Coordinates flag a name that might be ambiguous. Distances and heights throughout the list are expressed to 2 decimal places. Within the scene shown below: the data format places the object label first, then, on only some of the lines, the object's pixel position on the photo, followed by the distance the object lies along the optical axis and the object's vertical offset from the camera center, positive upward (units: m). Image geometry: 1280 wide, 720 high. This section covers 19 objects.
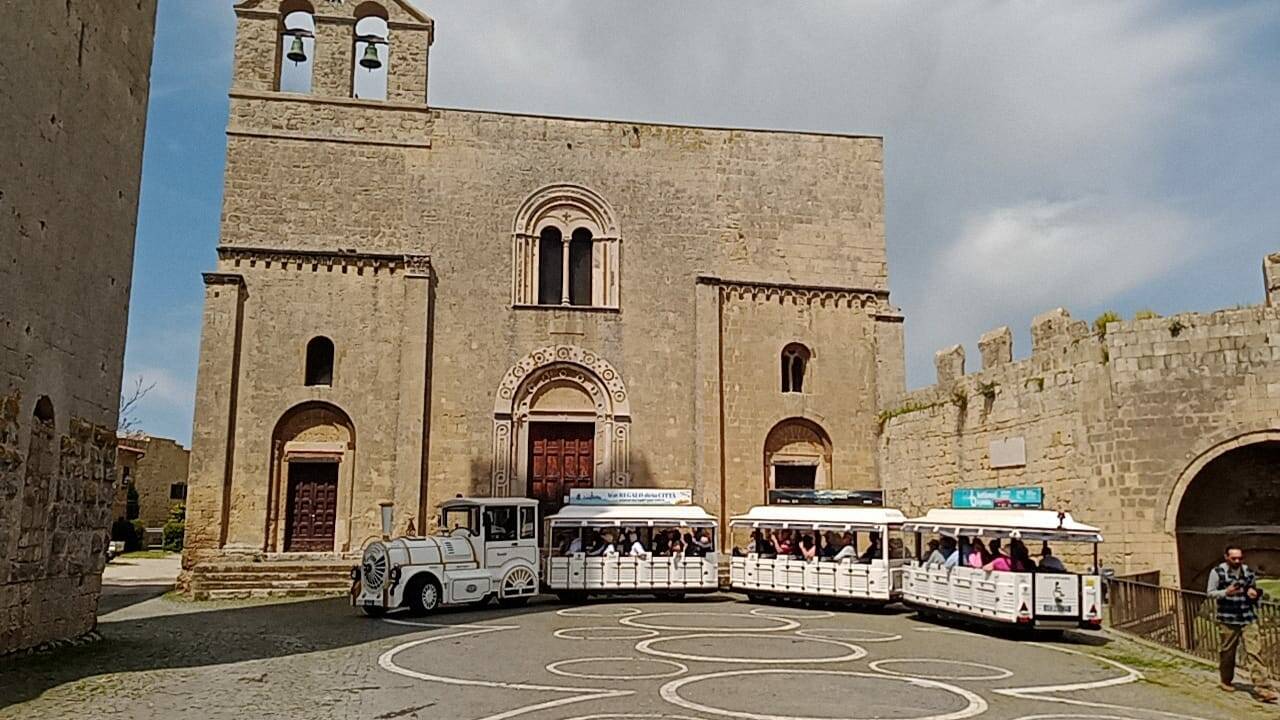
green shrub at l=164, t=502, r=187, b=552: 40.34 -1.03
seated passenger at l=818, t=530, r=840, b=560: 17.80 -0.58
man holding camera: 10.18 -1.08
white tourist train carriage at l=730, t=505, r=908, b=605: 17.00 -0.82
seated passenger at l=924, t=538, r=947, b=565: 15.72 -0.64
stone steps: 19.92 -1.40
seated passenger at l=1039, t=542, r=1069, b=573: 14.08 -0.68
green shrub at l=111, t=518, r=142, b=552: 39.47 -0.95
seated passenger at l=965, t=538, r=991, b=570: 14.73 -0.61
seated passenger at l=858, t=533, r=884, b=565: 17.25 -0.64
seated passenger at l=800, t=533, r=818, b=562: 17.92 -0.63
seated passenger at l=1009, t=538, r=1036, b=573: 14.27 -0.60
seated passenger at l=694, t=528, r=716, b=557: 19.09 -0.53
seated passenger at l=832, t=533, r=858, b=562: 17.42 -0.67
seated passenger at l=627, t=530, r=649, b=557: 18.83 -0.70
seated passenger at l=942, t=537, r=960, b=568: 15.31 -0.58
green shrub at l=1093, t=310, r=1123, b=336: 17.66 +3.49
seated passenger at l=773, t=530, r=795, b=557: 18.38 -0.56
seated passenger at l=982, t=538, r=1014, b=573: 14.23 -0.69
